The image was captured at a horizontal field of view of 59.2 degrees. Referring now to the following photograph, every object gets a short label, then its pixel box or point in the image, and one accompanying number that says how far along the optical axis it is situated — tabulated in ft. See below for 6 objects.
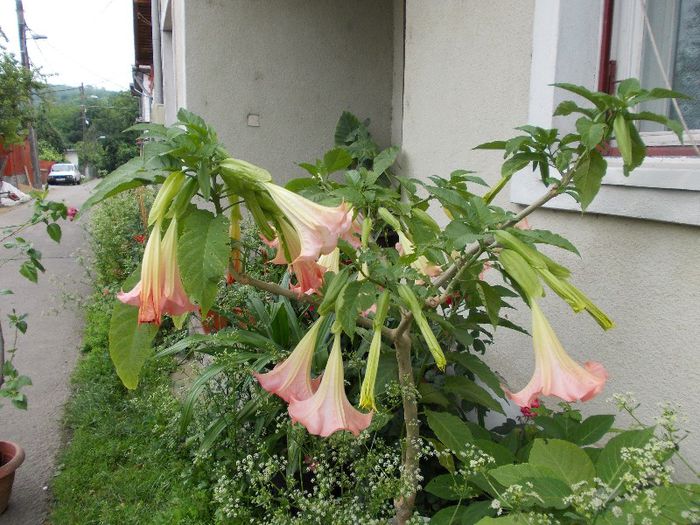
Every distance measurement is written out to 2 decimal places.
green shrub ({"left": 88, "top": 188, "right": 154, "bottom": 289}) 21.67
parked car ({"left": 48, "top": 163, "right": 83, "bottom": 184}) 153.28
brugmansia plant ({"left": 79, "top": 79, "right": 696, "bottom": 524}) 4.10
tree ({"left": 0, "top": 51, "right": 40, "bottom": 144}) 65.92
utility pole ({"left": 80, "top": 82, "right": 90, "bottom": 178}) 163.55
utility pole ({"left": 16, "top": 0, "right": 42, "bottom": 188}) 75.72
